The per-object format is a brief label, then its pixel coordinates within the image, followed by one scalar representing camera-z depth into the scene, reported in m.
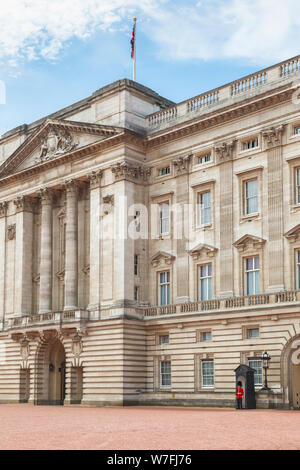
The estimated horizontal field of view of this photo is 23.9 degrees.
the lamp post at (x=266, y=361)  40.56
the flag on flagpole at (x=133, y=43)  56.47
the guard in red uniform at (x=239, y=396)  39.22
